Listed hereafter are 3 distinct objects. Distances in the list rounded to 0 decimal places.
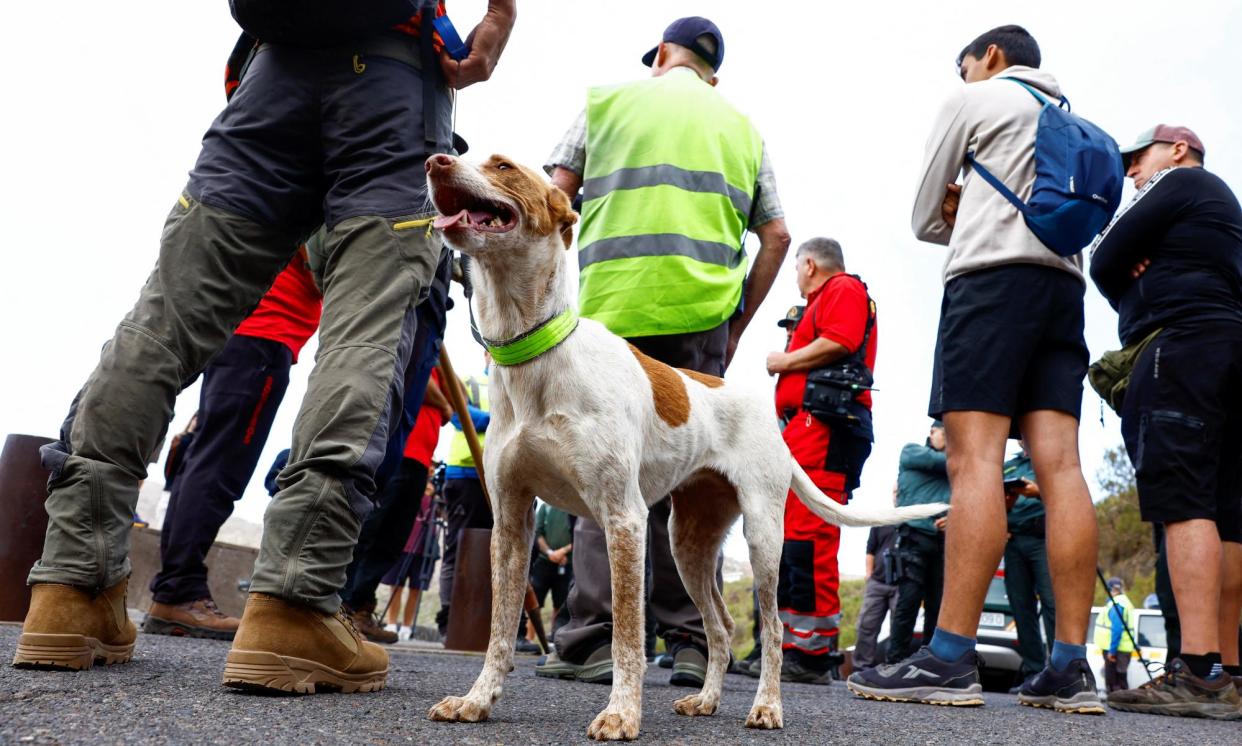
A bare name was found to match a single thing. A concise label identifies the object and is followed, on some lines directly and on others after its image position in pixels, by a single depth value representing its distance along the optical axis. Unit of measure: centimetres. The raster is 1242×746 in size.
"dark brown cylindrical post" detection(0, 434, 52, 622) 414
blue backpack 365
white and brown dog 239
